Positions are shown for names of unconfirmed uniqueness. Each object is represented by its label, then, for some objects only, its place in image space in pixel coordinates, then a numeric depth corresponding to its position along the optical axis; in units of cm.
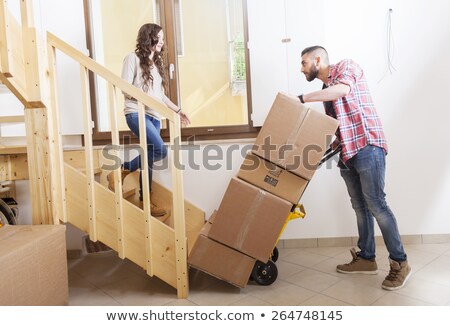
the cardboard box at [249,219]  191
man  192
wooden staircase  182
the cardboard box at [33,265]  141
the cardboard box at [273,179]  190
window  276
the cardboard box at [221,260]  196
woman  226
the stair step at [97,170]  231
